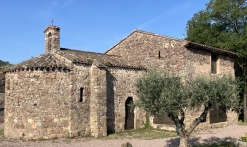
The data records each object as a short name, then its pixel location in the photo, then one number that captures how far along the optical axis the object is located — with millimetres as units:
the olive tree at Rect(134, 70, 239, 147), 9719
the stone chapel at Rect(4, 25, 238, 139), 14930
